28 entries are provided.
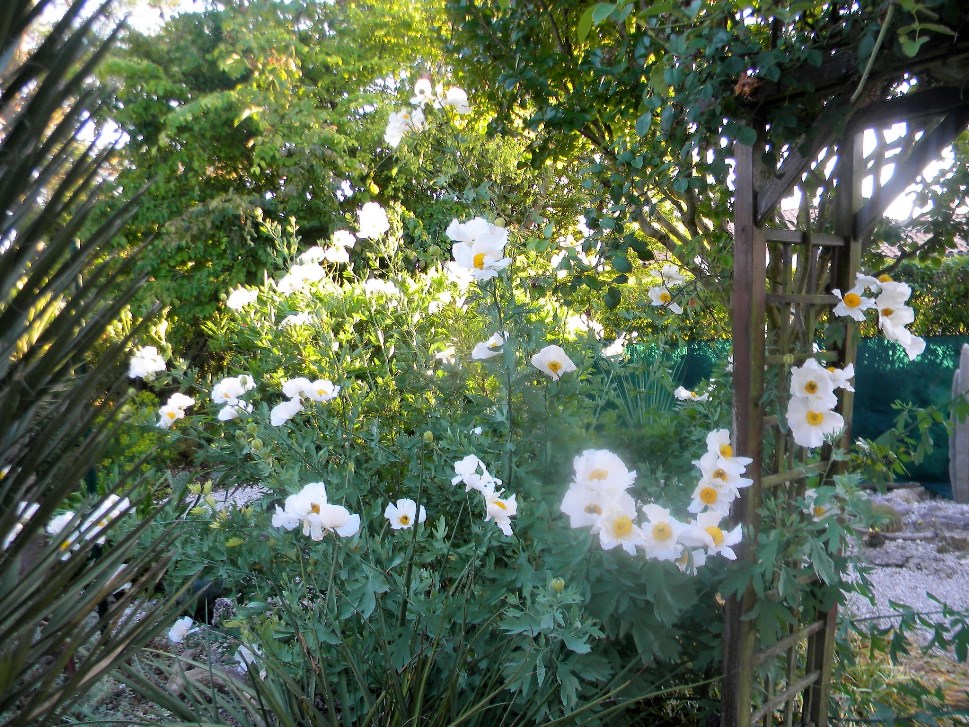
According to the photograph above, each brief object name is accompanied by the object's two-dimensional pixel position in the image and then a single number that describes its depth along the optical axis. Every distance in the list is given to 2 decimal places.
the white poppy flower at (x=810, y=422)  1.86
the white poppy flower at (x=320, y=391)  2.40
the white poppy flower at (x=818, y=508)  1.96
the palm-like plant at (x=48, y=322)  0.45
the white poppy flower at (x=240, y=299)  3.14
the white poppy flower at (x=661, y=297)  2.48
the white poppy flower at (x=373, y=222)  3.08
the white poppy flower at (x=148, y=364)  2.76
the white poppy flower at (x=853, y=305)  1.97
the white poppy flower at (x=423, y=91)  2.64
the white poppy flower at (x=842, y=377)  1.88
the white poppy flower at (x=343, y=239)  3.27
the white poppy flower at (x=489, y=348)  2.15
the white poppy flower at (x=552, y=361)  2.08
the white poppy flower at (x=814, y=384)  1.84
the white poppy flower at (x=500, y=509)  1.82
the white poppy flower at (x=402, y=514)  2.09
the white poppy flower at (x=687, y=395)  2.61
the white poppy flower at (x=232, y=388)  2.59
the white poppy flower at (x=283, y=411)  2.34
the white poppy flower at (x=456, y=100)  2.65
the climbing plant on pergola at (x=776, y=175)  1.69
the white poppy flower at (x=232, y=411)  2.54
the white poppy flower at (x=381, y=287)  2.96
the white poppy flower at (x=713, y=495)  1.83
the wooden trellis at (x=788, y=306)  1.89
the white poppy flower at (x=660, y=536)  1.75
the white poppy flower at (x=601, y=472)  1.73
